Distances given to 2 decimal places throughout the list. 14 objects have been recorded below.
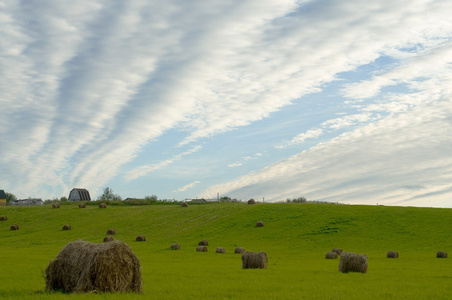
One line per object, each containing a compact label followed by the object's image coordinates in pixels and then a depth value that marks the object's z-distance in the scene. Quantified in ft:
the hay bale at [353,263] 112.47
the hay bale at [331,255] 168.66
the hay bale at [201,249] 193.26
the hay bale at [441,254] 170.40
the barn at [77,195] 508.53
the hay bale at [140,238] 244.42
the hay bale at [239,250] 184.39
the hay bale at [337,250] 179.70
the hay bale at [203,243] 214.69
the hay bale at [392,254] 172.24
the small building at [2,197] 521.24
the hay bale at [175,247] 203.20
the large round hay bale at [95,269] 69.72
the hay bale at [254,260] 120.57
